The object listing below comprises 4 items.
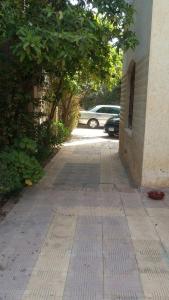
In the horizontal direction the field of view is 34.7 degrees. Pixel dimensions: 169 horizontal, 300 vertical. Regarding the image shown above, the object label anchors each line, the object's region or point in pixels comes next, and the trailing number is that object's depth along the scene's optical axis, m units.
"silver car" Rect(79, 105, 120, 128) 17.35
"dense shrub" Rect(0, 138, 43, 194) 4.27
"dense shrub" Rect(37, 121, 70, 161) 6.78
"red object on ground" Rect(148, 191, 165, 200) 4.54
